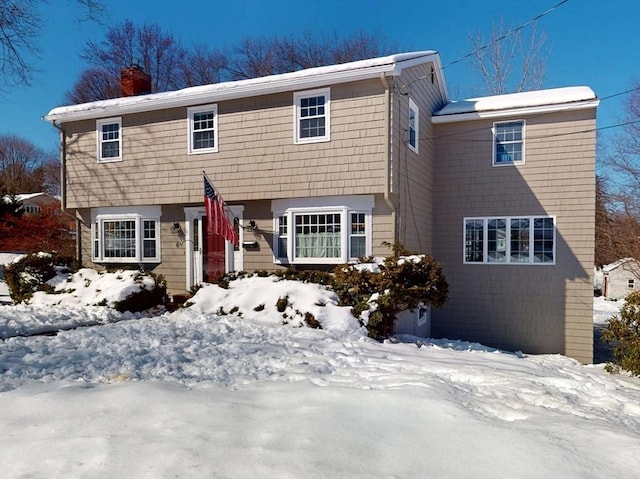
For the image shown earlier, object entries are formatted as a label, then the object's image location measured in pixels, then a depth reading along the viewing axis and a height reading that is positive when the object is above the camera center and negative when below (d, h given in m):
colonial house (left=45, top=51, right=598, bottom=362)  9.72 +1.39
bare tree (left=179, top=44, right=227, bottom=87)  28.30 +11.49
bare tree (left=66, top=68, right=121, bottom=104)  26.91 +9.77
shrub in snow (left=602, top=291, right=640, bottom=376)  6.25 -1.55
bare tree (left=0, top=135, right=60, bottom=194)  37.56 +6.68
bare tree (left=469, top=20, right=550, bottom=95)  21.22 +8.45
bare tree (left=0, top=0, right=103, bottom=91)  7.56 +4.06
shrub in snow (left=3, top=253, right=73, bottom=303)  10.72 -1.08
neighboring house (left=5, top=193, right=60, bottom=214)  31.41 +2.66
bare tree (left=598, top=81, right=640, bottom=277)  22.66 +2.36
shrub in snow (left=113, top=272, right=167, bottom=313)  9.38 -1.49
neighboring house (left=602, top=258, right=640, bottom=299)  24.80 -2.64
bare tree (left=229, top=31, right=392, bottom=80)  26.23 +11.90
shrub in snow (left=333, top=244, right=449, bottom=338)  7.89 -1.01
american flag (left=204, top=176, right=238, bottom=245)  9.75 +0.46
